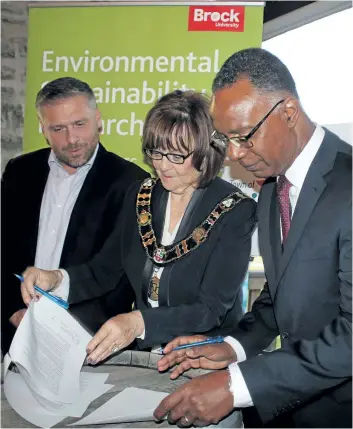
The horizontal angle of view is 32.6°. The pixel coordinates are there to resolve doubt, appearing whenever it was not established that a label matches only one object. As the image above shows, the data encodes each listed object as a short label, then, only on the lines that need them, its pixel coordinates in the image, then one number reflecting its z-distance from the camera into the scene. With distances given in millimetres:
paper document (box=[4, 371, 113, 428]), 1380
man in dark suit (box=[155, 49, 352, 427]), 1471
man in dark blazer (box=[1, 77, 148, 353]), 2768
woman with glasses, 2018
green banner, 3002
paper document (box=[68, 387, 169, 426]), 1341
